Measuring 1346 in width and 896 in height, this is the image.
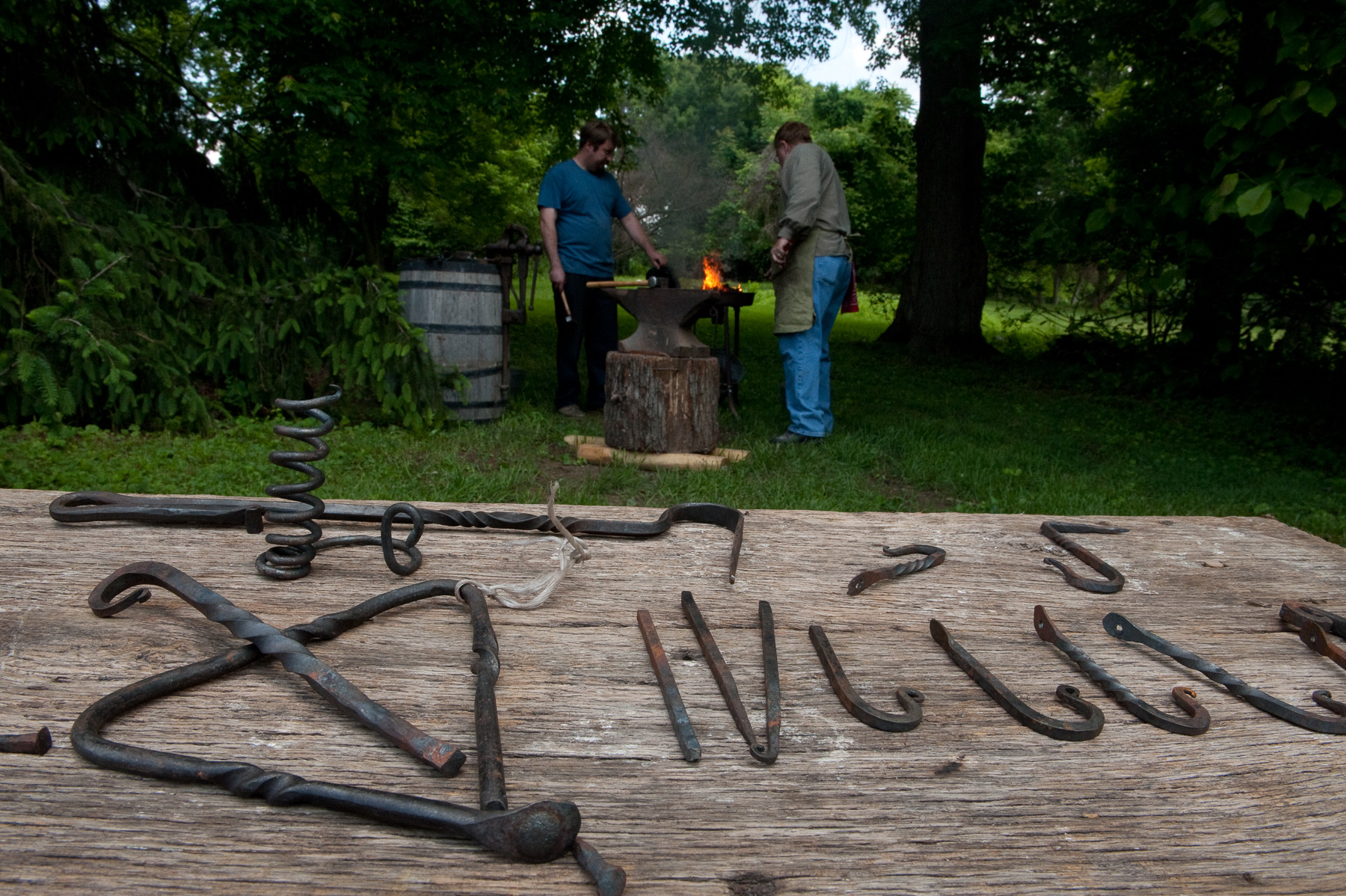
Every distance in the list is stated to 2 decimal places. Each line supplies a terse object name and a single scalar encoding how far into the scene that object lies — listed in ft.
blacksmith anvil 18.38
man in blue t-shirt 21.33
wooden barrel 20.61
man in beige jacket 18.44
